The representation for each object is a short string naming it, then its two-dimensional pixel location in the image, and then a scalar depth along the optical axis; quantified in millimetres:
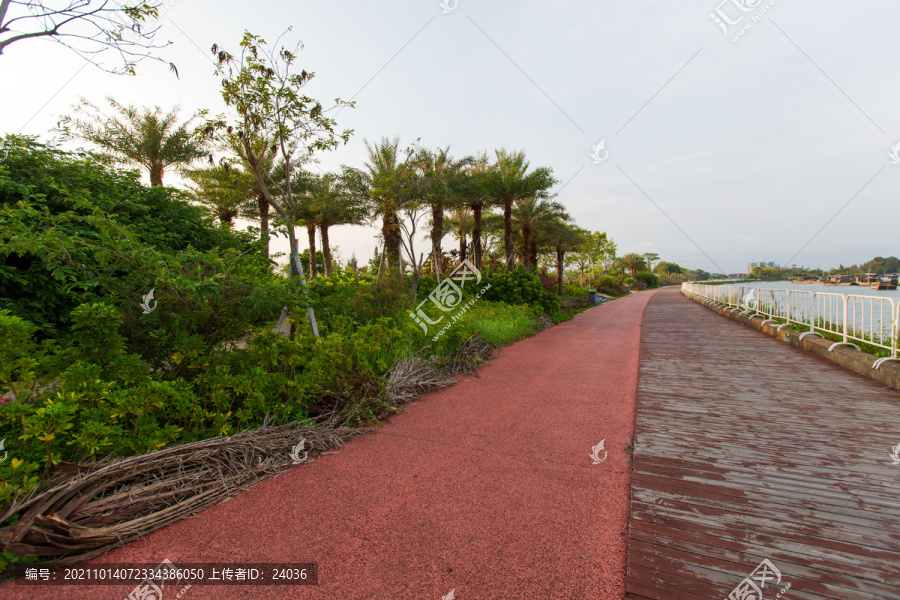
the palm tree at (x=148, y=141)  15242
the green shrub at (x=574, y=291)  30631
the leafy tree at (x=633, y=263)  67625
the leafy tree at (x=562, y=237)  24391
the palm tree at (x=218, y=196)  18078
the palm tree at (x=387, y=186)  12195
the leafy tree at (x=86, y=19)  4230
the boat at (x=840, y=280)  16844
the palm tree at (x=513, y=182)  17953
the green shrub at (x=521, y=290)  14289
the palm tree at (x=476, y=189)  17812
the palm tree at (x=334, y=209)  17914
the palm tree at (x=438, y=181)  16108
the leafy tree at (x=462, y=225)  24500
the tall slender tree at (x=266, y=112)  5211
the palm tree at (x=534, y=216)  23047
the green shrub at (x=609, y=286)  42206
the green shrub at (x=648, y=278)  68062
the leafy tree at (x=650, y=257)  79275
